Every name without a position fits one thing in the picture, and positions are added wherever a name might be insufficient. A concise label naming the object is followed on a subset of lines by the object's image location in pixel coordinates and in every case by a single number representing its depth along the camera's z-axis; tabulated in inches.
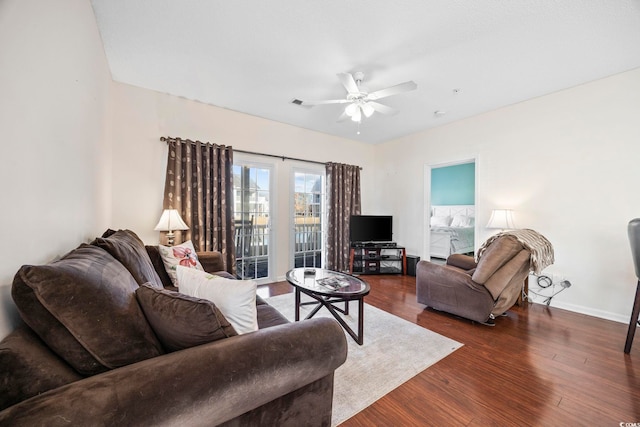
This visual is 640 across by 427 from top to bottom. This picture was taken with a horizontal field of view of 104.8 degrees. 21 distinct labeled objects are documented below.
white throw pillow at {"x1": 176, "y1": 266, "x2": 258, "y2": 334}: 44.3
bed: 216.8
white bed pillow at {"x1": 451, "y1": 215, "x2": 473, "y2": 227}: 231.8
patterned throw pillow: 90.7
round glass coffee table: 82.9
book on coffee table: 90.0
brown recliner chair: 92.7
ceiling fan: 89.0
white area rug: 62.6
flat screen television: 187.9
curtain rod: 126.6
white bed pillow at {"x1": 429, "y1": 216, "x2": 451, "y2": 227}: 250.0
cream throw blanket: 91.5
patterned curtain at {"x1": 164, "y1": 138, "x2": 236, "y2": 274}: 127.0
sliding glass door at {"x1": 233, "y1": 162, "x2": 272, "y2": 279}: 153.3
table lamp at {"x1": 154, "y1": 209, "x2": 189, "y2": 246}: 116.4
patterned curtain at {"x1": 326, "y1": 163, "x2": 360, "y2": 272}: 185.6
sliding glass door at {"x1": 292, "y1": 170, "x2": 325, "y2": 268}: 175.8
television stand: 180.5
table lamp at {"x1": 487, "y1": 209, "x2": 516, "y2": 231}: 127.7
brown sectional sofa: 25.4
